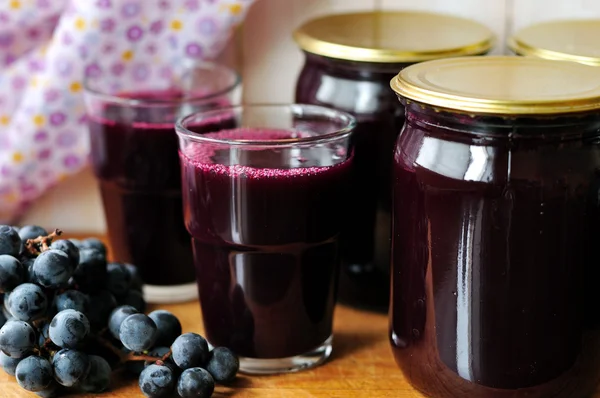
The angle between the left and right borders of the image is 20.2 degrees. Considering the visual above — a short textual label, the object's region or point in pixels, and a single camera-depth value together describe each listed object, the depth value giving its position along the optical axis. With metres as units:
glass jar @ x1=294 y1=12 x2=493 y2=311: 0.68
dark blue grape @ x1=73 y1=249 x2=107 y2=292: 0.67
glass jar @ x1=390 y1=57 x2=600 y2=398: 0.59
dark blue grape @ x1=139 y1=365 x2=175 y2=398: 0.63
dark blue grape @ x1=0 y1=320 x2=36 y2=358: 0.62
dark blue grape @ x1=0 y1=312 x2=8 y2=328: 0.66
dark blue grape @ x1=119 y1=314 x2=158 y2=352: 0.63
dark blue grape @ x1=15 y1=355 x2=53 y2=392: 0.63
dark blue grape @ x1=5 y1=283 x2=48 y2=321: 0.63
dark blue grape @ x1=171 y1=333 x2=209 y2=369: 0.63
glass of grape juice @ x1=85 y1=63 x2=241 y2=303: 0.71
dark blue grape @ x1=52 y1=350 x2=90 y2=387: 0.63
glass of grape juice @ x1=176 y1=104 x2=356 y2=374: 0.64
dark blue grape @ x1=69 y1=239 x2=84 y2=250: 0.68
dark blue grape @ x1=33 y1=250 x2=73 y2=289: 0.64
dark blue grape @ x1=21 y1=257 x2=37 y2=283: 0.64
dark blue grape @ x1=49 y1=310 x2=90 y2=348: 0.63
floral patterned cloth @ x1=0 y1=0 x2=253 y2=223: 0.75
